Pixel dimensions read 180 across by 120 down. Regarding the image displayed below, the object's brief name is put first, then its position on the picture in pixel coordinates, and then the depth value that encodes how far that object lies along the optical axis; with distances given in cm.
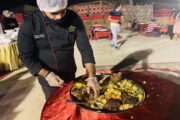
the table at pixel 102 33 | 1208
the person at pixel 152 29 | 1231
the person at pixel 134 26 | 1407
